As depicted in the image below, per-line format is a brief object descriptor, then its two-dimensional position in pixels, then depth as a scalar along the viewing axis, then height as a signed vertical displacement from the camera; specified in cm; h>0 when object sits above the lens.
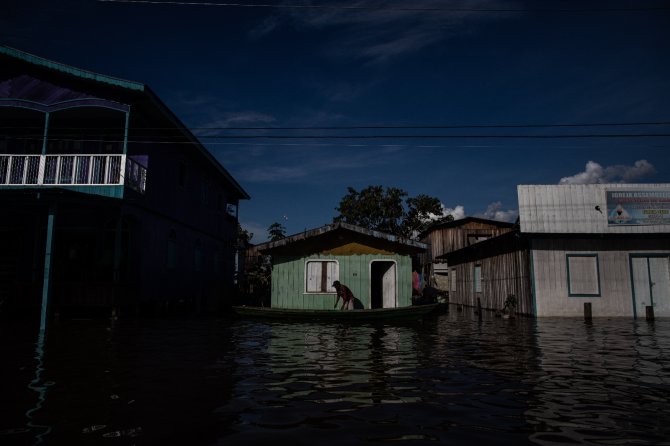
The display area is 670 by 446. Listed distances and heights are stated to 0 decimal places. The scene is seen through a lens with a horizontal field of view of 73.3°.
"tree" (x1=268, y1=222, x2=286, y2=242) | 4570 +596
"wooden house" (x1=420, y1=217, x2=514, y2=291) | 3878 +475
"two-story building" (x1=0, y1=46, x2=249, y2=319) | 1670 +378
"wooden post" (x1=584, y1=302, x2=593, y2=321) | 1841 -76
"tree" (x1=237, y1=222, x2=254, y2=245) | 4914 +608
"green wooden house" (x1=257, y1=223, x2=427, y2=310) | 1986 +103
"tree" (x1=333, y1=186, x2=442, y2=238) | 5078 +904
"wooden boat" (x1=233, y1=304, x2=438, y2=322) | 1688 -87
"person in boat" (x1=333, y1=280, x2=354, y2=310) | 1825 -18
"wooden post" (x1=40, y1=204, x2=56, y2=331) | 1436 +70
